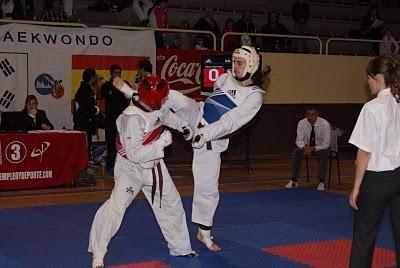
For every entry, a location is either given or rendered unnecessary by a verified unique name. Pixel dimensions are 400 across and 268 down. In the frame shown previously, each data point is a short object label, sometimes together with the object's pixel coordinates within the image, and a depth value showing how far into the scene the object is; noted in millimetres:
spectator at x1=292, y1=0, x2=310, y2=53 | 17000
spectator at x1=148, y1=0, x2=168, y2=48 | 14078
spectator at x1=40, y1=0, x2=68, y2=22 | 12898
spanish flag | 12625
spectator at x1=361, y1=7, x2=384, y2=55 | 17906
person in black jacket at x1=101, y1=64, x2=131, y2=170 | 11648
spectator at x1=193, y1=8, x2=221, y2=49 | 15094
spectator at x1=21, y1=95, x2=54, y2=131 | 10742
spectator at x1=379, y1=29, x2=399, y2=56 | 16750
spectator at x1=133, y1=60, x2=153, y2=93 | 10281
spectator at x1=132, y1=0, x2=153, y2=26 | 14320
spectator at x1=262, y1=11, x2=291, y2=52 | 15751
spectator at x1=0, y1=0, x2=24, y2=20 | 12734
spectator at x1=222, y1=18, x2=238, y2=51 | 14781
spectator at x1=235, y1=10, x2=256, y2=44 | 15586
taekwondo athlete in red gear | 5587
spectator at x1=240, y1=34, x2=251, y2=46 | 14629
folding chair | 11342
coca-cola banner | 13656
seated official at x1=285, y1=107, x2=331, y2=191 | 10859
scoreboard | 12328
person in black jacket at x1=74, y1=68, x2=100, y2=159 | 11547
